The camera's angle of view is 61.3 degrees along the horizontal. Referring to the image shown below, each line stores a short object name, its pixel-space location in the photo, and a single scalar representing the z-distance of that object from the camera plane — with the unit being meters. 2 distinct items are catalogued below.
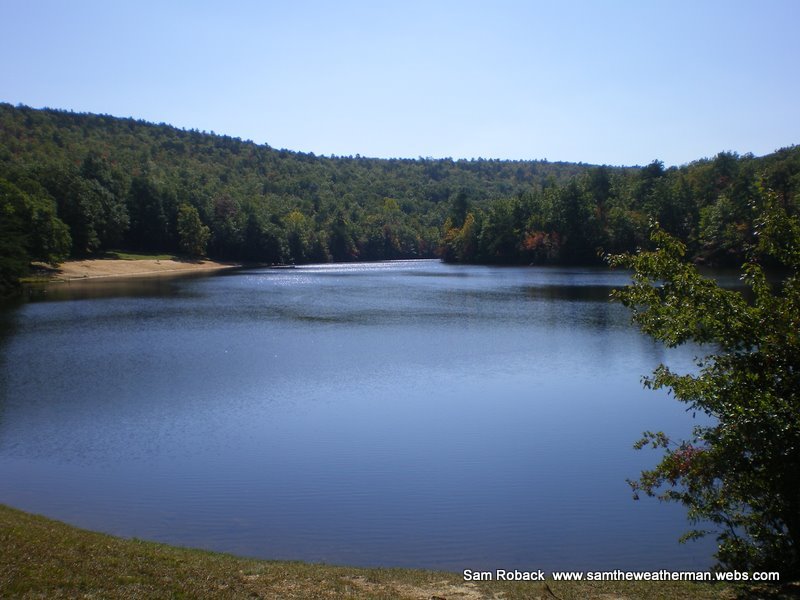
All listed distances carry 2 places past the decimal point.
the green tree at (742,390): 8.34
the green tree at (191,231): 110.38
